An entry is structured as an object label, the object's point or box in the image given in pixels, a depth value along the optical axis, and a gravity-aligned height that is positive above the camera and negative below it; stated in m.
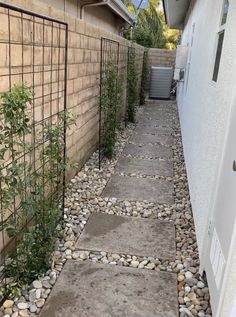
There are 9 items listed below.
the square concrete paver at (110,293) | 1.72 -1.42
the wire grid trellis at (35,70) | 1.73 +0.00
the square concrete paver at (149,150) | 4.56 -1.22
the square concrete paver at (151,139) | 5.22 -1.15
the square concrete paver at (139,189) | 3.16 -1.32
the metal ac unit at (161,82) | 9.94 -0.10
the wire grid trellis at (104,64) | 3.95 +0.16
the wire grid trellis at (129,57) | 5.88 +0.42
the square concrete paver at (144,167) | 3.87 -1.27
